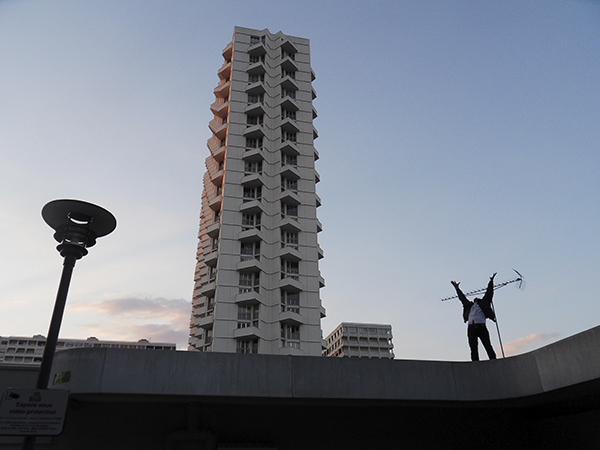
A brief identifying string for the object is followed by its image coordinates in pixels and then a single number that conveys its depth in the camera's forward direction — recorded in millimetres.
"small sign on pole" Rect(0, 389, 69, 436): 6023
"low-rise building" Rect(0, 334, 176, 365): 125438
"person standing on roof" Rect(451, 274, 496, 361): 10422
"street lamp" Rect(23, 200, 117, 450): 6707
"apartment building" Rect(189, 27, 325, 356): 44197
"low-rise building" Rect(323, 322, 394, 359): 119125
